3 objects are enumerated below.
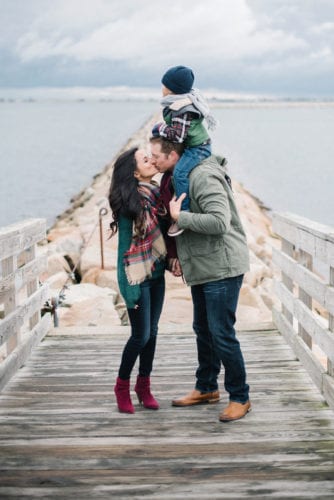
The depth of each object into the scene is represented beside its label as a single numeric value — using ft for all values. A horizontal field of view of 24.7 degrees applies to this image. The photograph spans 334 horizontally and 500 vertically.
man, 14.03
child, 14.16
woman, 14.73
